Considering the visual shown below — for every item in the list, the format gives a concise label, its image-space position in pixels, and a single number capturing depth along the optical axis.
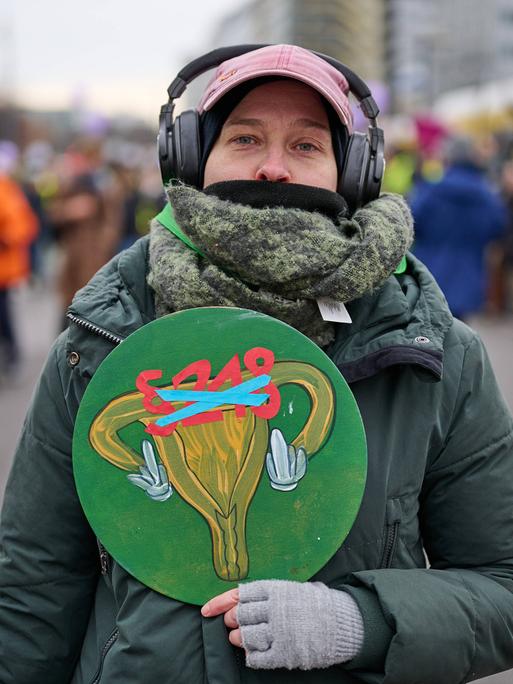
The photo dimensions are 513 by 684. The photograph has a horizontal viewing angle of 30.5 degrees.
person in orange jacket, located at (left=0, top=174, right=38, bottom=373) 7.79
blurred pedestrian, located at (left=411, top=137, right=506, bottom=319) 6.43
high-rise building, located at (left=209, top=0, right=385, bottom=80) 61.03
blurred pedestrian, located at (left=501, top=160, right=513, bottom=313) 10.09
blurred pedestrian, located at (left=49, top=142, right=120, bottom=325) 7.54
